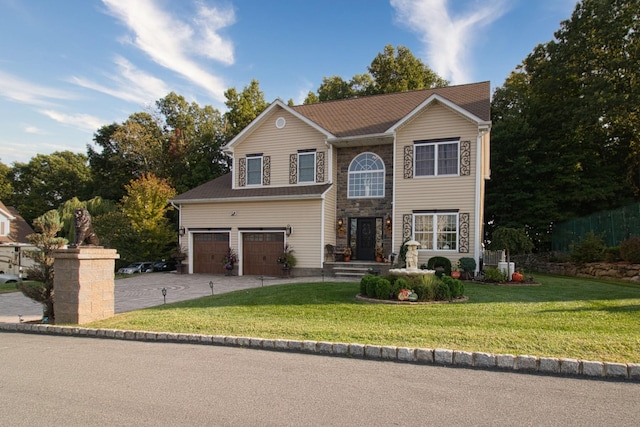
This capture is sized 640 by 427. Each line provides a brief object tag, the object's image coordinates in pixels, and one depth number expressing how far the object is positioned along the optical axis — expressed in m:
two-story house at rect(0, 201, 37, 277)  30.66
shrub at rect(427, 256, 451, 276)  15.45
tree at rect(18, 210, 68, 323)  8.89
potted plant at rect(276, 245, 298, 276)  18.00
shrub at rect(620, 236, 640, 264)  14.45
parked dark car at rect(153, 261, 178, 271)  23.75
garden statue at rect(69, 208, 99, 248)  8.65
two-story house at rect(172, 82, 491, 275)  16.55
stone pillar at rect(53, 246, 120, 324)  8.48
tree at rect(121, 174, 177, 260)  23.97
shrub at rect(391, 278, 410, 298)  9.89
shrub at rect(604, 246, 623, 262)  15.70
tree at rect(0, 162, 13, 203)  47.46
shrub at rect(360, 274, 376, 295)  10.34
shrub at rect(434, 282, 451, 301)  9.77
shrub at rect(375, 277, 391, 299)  9.91
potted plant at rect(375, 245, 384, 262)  17.62
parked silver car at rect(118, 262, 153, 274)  22.78
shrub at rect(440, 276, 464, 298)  9.95
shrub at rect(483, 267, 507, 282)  13.48
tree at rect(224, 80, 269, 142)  32.97
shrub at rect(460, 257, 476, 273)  14.88
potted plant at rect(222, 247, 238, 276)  19.09
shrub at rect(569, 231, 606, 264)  16.67
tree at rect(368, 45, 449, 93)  32.72
